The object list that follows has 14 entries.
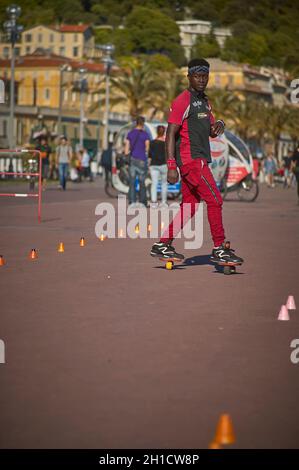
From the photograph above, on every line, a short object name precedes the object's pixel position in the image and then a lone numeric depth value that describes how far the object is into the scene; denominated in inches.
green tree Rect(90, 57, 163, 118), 3440.0
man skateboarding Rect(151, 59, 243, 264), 476.1
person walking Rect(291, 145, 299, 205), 1263.5
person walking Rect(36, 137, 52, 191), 1437.0
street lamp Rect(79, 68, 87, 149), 3085.6
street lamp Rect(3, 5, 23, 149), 1862.7
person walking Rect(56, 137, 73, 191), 1425.9
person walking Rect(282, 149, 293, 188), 2258.9
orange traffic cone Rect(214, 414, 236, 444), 189.9
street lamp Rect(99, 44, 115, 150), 2596.0
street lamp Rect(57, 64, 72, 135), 3016.0
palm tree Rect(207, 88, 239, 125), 4554.6
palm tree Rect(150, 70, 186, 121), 3806.6
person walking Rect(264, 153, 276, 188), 2263.7
